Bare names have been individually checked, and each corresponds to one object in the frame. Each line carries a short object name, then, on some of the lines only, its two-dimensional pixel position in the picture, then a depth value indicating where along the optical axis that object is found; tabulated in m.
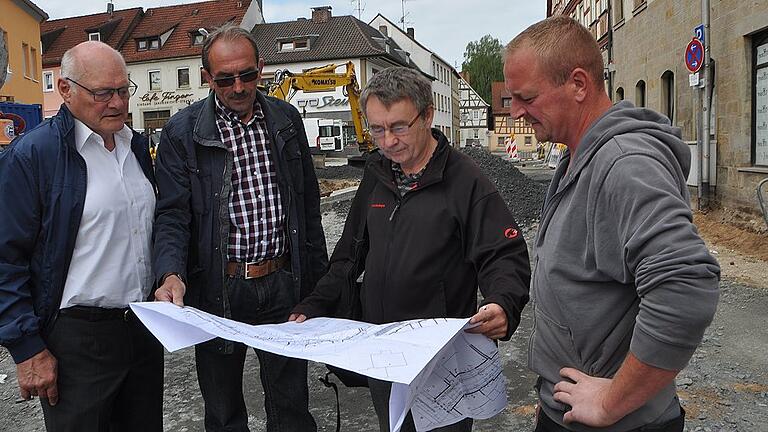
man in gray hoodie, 1.48
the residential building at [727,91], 10.72
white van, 42.06
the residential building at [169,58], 48.78
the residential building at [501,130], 72.38
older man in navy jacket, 2.60
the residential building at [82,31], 51.06
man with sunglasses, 3.13
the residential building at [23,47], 28.39
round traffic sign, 11.59
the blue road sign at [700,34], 12.05
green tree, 85.38
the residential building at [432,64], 66.25
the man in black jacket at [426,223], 2.52
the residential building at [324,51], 48.16
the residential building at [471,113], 85.75
